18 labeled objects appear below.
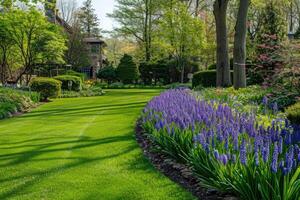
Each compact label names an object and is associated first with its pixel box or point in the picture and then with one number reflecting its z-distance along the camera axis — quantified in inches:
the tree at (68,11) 2490.2
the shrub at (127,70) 1512.1
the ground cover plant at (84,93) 948.3
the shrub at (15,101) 566.1
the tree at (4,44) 849.0
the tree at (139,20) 1734.7
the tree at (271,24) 671.4
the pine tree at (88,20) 2564.5
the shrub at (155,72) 1542.8
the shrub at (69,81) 1032.8
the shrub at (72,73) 1300.4
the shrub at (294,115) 241.0
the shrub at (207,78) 848.9
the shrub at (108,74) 1593.3
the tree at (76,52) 1635.1
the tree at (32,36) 832.9
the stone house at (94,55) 1981.1
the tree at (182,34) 1333.7
